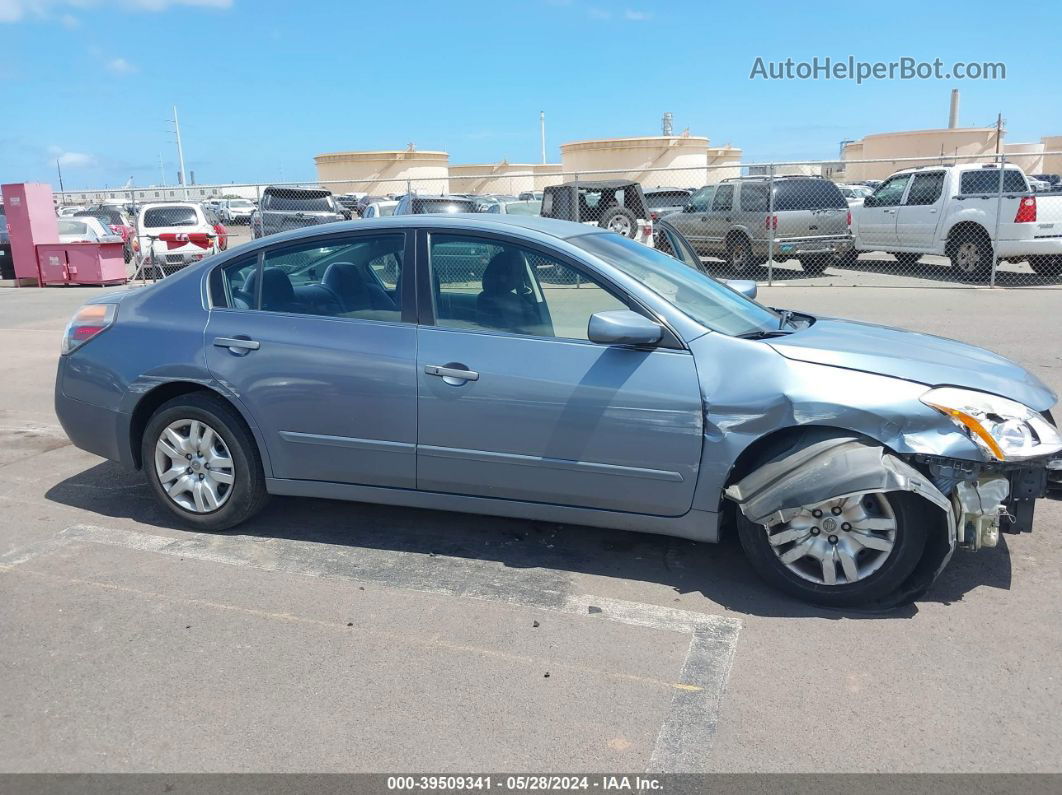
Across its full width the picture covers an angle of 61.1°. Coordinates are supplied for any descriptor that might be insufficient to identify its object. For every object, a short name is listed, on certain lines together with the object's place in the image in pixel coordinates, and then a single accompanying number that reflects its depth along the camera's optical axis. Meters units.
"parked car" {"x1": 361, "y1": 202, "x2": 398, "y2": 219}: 20.48
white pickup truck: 14.23
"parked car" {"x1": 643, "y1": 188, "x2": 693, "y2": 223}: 24.58
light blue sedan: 3.74
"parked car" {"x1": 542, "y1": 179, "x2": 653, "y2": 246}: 15.78
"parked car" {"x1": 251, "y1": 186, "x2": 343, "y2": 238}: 18.41
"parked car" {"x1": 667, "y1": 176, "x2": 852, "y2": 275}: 16.17
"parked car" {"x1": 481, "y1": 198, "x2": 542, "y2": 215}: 21.03
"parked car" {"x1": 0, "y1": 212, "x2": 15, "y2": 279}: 20.94
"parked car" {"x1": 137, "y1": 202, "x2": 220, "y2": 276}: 18.19
